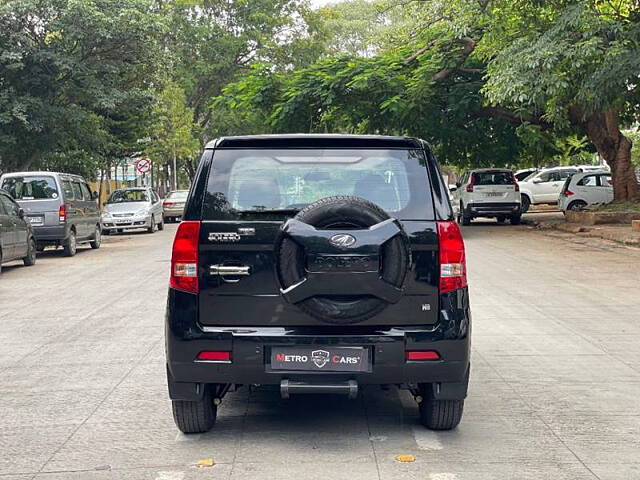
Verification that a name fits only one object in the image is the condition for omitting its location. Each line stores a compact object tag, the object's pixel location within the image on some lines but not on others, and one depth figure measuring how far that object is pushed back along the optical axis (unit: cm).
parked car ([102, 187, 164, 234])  3062
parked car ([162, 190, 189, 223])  3944
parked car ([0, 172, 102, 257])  2052
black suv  520
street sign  4194
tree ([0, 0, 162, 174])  2642
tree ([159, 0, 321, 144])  4738
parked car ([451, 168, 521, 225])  2950
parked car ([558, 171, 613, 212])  3064
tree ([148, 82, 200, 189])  4431
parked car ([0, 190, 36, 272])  1692
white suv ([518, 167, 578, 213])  3850
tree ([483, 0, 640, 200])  1783
